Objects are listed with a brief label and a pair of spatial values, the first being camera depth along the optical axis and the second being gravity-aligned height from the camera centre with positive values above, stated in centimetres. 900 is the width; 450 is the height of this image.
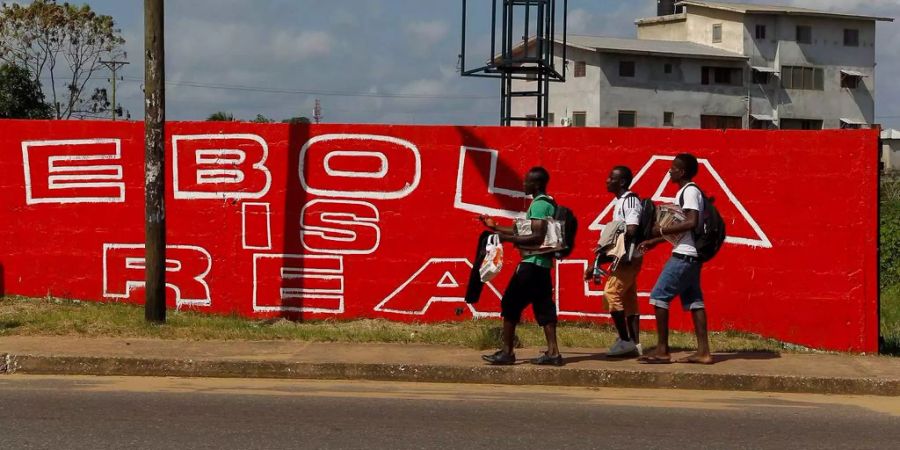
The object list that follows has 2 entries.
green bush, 2006 -118
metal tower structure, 2236 +248
